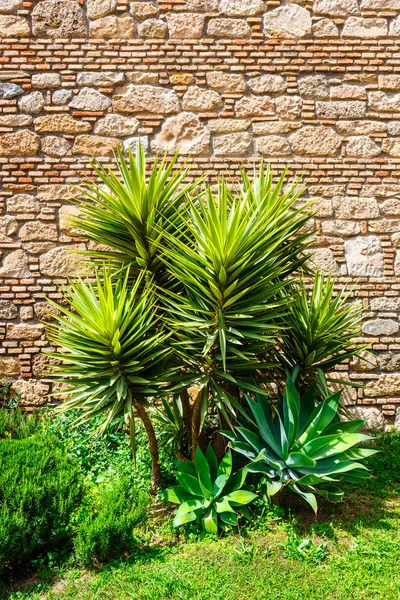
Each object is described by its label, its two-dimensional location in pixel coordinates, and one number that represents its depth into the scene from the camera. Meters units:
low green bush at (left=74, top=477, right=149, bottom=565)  3.52
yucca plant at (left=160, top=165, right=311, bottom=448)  3.79
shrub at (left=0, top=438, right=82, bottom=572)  3.40
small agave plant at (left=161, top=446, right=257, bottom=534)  3.83
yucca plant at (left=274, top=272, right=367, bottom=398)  4.28
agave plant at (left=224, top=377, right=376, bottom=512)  3.80
